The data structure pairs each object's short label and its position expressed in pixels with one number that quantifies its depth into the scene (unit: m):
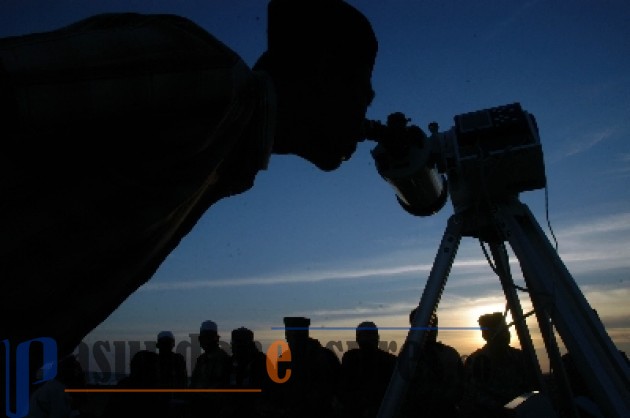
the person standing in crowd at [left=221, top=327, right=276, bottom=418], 5.18
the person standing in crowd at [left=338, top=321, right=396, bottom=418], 4.68
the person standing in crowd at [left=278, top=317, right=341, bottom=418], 4.63
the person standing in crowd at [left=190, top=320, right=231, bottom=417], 5.88
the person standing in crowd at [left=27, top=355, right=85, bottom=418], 5.66
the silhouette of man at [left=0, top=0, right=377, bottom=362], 0.56
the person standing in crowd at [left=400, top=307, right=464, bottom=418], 4.52
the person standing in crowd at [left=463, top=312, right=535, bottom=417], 4.20
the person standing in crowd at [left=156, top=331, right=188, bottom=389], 6.20
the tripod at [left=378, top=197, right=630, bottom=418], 2.14
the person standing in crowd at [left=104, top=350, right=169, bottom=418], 4.93
